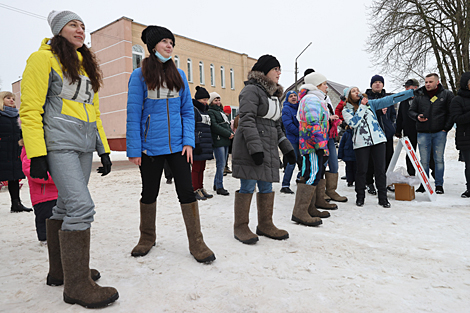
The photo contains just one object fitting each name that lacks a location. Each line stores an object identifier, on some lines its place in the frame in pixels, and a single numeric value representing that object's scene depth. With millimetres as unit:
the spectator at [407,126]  6992
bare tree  16281
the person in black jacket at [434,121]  6105
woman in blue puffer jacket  2934
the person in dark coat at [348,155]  6695
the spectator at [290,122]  6180
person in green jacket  6477
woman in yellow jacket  2117
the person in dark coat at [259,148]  3359
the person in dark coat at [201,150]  5953
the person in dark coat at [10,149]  5215
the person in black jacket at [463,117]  5637
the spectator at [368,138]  5164
